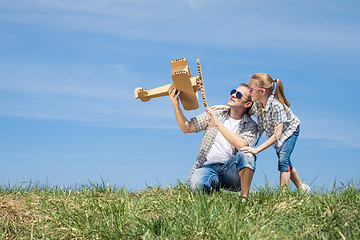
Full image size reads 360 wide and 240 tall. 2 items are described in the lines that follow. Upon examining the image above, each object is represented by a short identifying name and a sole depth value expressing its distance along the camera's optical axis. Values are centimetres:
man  577
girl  616
